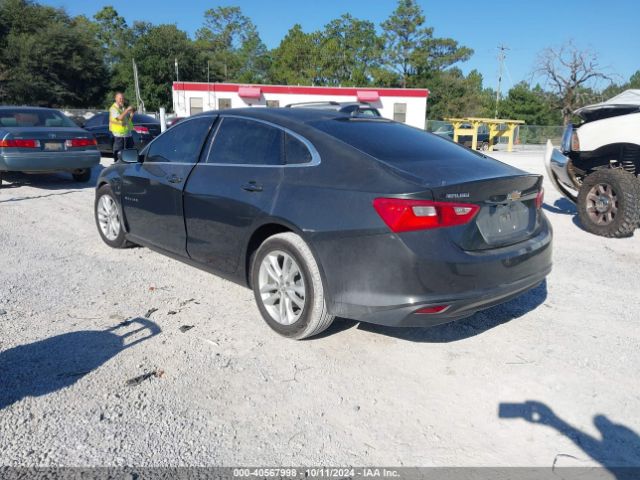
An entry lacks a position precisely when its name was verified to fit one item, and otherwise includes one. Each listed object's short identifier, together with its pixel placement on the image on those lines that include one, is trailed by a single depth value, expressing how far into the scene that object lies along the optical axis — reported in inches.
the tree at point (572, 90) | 1929.1
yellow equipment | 1061.4
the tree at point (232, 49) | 2741.1
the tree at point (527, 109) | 2383.1
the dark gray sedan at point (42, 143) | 347.3
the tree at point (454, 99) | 2374.5
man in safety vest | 420.2
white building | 1277.1
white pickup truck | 255.3
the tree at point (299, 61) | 2459.4
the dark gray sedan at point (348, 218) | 116.6
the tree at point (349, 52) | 2459.4
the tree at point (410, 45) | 2566.4
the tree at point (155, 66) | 2149.4
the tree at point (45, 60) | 1840.6
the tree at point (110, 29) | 2768.2
